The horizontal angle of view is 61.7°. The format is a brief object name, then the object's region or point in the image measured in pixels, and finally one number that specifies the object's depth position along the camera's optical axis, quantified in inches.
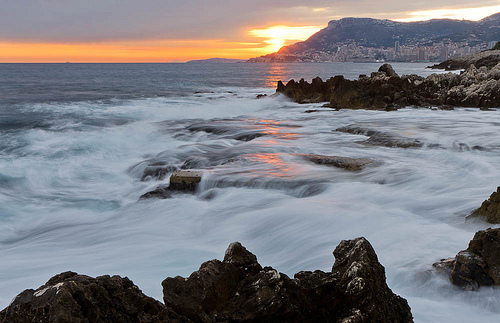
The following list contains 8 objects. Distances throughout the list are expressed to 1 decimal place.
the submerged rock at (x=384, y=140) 422.3
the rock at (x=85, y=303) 82.4
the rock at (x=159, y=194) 303.3
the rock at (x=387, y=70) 1098.7
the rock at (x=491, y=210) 197.8
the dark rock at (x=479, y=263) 146.1
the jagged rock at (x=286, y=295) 99.8
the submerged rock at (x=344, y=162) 333.1
